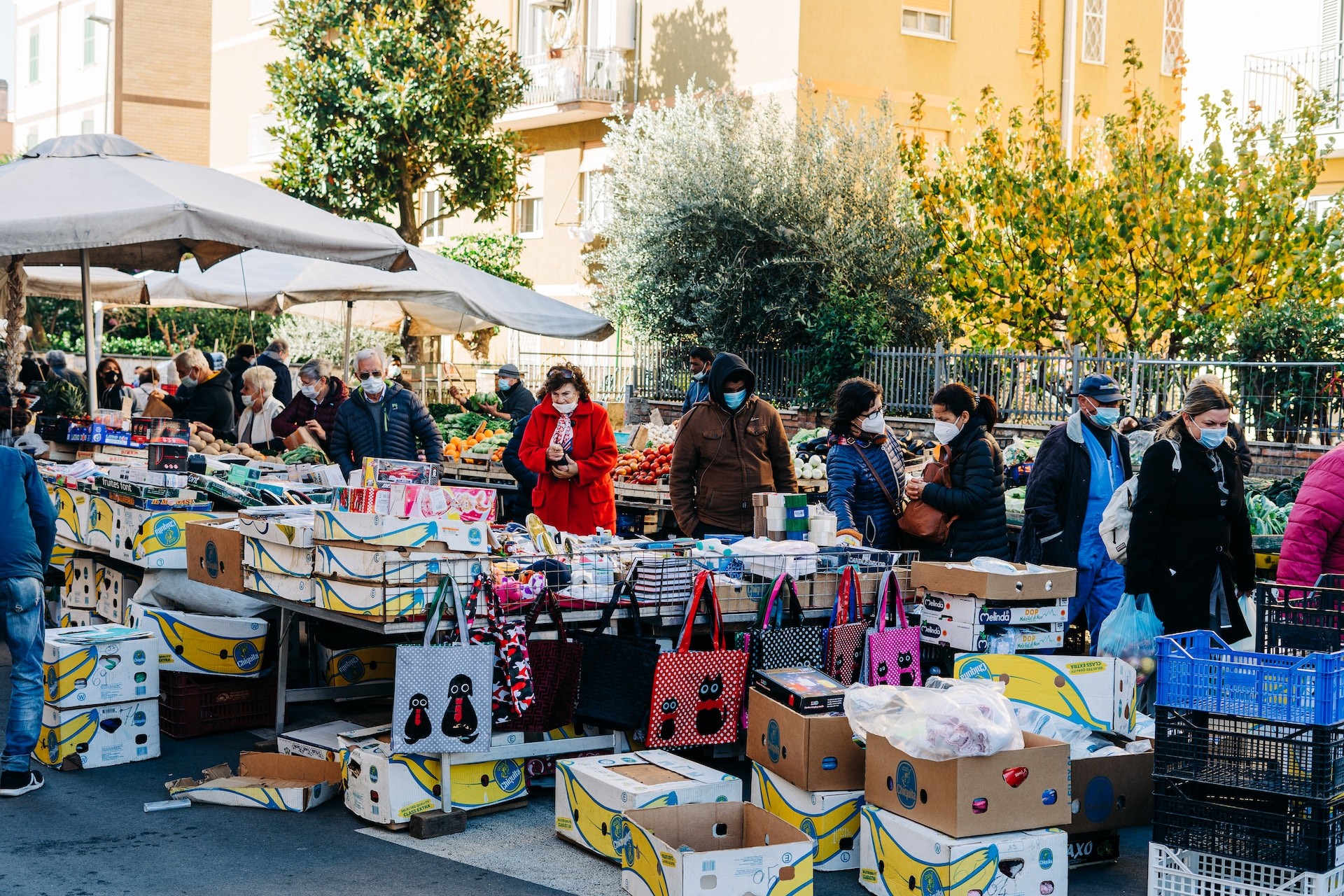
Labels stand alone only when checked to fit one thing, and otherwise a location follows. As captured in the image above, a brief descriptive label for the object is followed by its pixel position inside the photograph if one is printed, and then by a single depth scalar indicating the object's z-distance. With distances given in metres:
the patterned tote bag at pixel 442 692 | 5.54
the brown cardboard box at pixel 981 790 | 4.78
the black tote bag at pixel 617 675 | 5.86
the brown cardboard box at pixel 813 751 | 5.30
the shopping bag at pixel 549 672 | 5.87
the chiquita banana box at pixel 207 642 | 7.05
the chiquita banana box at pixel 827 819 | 5.31
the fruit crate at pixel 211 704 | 7.14
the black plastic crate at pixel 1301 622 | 4.82
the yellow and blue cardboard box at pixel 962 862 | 4.75
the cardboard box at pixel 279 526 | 5.97
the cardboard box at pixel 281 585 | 6.01
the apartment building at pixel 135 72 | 39.56
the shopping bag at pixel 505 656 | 5.73
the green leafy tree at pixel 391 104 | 22.30
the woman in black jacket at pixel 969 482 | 7.27
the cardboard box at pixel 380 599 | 5.66
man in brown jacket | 8.16
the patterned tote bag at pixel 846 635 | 6.18
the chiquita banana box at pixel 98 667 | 6.56
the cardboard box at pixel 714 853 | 4.66
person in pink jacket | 5.85
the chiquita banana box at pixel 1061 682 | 5.73
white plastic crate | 4.52
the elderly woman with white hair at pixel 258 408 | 11.92
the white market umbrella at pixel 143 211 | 7.87
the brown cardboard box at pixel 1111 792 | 5.41
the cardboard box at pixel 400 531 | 5.75
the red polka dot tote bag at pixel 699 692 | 5.85
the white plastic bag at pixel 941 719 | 4.77
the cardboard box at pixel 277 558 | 6.00
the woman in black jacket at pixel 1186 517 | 6.33
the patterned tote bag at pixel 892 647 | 6.18
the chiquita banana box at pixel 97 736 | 6.55
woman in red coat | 8.49
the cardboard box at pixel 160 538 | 7.57
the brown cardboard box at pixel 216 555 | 6.48
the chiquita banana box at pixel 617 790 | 5.25
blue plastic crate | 4.45
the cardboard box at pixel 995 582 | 6.11
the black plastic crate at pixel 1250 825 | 4.49
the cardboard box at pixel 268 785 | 5.94
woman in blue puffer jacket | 7.61
